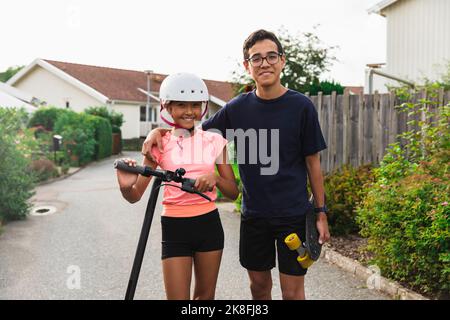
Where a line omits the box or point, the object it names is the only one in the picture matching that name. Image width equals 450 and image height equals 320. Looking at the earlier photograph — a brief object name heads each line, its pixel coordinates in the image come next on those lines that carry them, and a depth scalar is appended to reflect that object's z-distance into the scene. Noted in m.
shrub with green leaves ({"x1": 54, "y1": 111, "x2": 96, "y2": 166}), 20.03
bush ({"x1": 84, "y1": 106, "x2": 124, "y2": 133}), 27.40
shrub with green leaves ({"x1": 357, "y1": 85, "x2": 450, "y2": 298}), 4.62
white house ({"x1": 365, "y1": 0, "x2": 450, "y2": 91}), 15.33
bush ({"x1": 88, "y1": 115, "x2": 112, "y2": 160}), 22.75
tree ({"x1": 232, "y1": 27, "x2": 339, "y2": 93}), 18.48
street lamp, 34.71
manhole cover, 9.89
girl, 2.42
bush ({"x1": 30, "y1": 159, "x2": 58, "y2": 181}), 15.12
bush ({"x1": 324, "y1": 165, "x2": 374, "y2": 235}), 6.79
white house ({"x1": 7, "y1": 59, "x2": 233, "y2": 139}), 31.80
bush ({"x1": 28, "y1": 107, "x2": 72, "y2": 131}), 23.91
